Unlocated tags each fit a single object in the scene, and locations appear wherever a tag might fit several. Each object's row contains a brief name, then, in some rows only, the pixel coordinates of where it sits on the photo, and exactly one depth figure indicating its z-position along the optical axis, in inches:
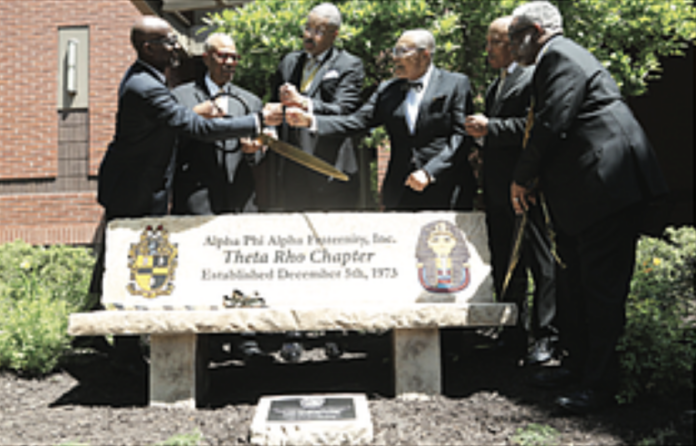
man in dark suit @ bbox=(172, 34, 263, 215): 157.6
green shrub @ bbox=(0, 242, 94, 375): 158.7
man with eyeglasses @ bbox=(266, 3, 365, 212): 165.5
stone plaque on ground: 101.3
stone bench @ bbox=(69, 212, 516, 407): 127.1
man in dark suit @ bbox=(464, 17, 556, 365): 142.6
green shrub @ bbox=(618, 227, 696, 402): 121.3
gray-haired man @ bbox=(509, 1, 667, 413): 114.7
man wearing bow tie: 153.6
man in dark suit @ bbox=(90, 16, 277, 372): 139.3
